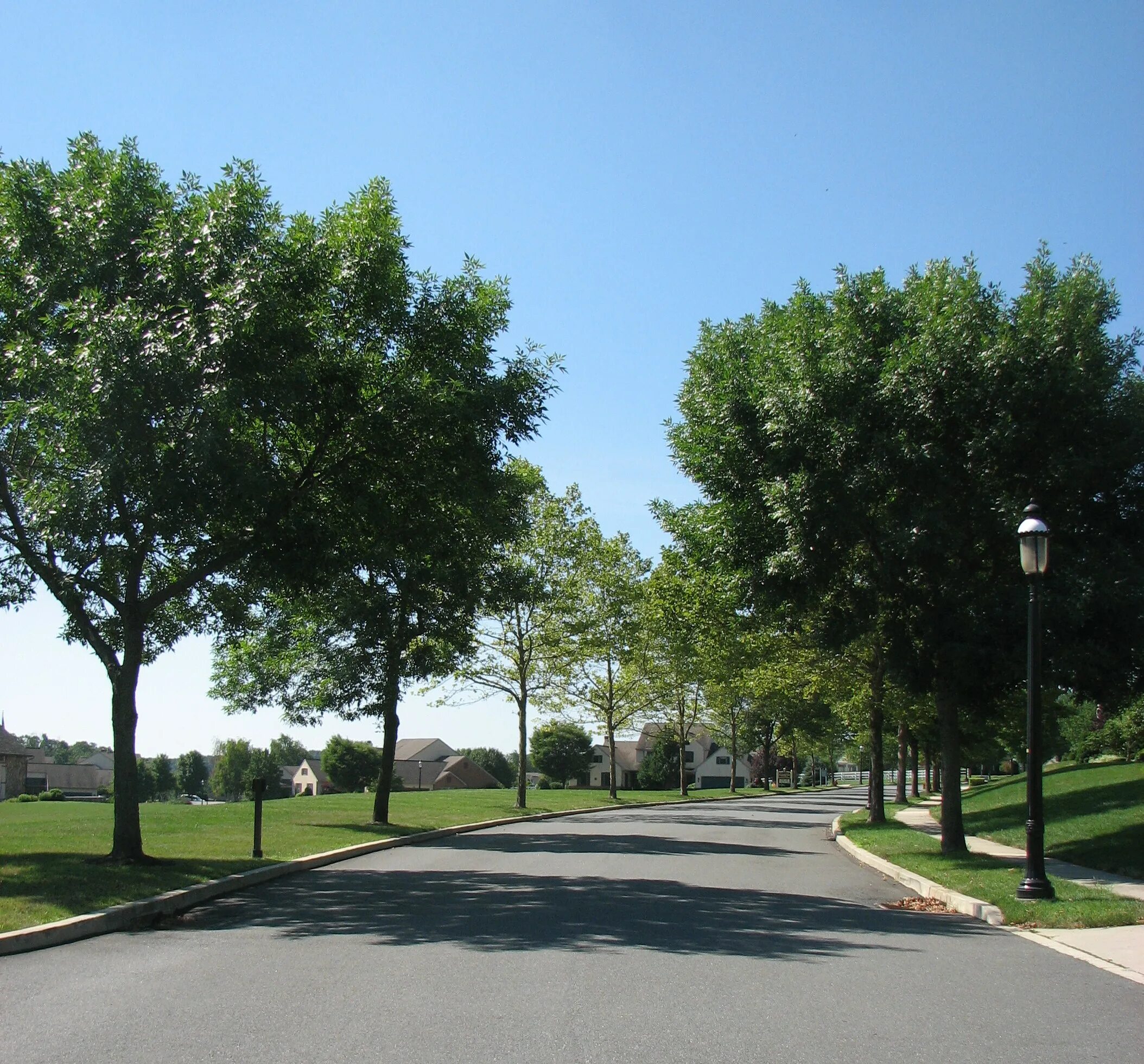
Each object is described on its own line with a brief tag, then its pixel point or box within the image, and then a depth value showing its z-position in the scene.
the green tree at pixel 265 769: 105.12
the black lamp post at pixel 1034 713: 12.23
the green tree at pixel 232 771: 121.19
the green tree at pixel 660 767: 94.38
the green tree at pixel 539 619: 39.72
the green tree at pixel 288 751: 144.62
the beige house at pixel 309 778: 116.62
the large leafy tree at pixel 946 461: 16.42
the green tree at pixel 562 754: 97.88
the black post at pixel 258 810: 16.42
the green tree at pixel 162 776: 115.32
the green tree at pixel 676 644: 23.95
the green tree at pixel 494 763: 120.25
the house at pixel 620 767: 118.06
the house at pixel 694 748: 113.38
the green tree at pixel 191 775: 120.81
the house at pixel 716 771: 124.81
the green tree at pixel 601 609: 42.47
